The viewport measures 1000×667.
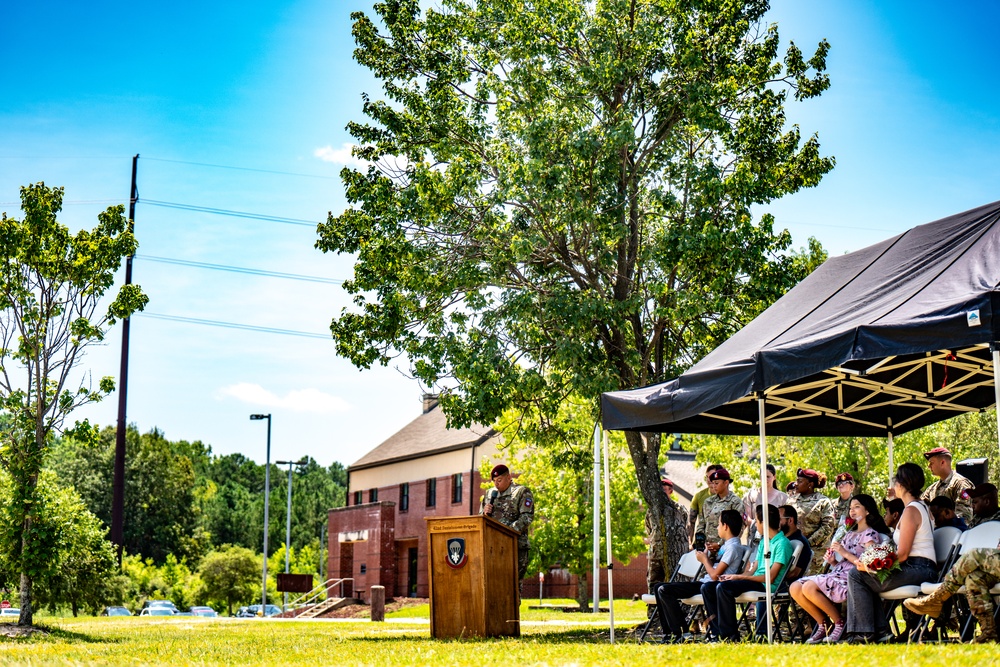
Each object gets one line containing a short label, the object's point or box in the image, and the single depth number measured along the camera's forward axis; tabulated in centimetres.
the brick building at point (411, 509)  5219
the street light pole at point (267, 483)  4749
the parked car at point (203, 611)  5979
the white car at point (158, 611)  5164
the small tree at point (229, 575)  6400
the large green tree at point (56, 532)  1800
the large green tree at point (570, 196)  1667
